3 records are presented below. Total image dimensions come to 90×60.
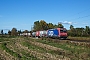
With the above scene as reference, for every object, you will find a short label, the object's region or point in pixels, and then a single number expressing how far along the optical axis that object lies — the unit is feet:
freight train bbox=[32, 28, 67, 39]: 101.97
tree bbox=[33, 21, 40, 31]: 265.50
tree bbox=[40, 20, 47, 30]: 262.43
